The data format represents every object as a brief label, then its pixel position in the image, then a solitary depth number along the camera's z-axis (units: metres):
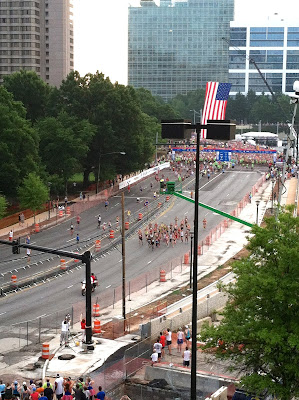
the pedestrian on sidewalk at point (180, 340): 31.51
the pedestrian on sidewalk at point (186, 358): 29.53
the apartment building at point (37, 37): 150.25
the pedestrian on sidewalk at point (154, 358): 28.62
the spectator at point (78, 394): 24.53
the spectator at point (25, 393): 25.19
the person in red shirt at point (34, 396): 24.77
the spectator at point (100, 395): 24.28
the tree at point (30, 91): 104.00
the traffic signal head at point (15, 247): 31.53
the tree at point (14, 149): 71.56
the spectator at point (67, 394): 24.61
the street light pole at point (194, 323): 20.56
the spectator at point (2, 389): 25.69
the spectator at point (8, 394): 25.03
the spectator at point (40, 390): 25.86
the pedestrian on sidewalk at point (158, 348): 29.72
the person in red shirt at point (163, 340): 31.03
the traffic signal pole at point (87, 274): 32.03
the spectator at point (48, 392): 25.08
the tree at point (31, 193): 70.44
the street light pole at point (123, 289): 39.59
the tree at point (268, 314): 20.05
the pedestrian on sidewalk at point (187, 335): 33.07
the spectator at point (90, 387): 24.97
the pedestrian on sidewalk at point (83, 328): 34.74
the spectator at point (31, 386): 25.75
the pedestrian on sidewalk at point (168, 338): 31.70
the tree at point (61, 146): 85.50
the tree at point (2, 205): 63.35
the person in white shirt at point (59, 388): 26.00
